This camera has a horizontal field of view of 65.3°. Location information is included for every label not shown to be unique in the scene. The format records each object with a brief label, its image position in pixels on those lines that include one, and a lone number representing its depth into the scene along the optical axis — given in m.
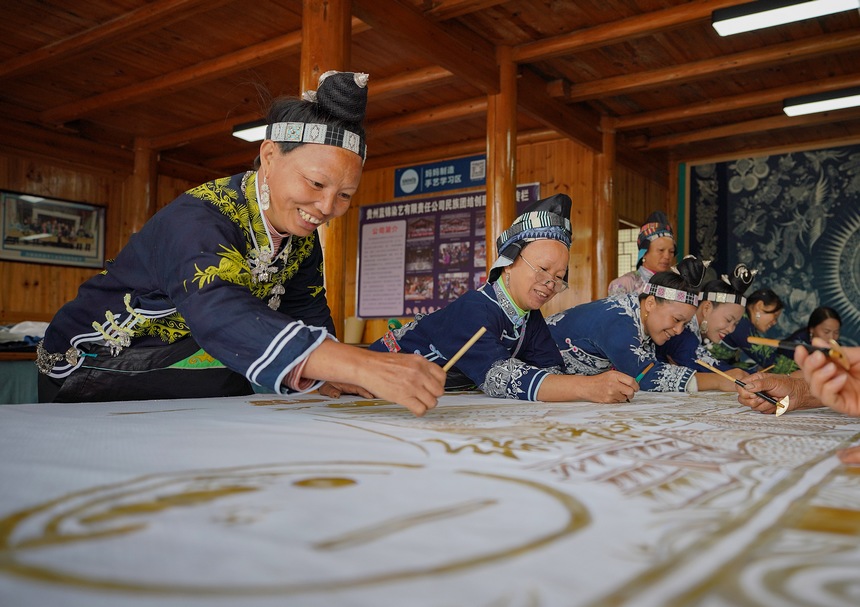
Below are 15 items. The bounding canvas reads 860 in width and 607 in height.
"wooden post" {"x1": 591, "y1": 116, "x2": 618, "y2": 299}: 6.84
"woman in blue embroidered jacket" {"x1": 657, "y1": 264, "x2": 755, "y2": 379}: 3.97
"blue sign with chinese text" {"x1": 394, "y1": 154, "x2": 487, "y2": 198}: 7.86
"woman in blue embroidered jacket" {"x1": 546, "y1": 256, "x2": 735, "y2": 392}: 2.83
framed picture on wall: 7.51
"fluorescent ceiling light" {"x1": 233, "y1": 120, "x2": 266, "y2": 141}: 6.57
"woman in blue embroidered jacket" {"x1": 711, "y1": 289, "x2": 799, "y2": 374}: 4.50
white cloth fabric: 0.42
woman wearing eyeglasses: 2.11
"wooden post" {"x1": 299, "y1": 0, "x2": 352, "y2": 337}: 3.66
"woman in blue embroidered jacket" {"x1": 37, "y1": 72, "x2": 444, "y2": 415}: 1.25
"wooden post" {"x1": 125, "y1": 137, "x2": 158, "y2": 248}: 8.03
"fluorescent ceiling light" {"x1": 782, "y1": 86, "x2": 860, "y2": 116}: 5.83
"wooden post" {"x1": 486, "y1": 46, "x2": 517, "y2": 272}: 5.36
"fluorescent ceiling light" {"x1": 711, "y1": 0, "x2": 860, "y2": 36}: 4.32
